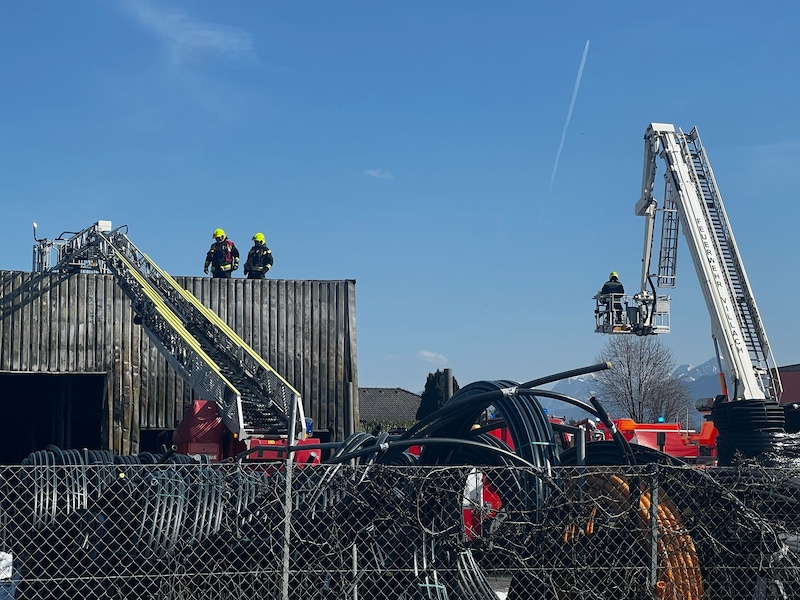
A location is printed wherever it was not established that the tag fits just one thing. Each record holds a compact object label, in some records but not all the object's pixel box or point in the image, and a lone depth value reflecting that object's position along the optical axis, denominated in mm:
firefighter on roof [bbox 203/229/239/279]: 25906
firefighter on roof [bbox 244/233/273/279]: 25922
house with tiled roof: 71875
